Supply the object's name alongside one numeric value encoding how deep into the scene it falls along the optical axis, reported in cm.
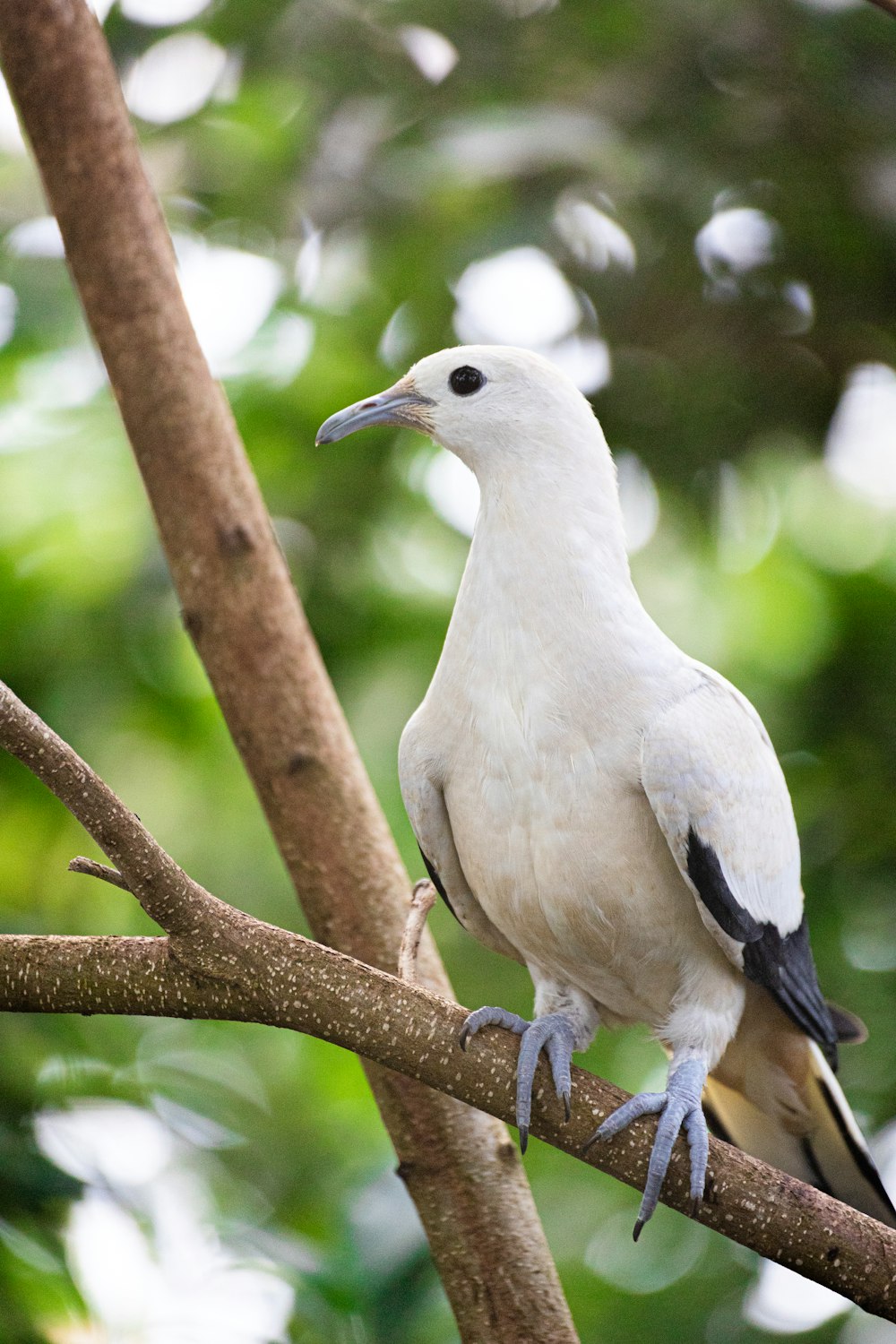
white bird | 464
